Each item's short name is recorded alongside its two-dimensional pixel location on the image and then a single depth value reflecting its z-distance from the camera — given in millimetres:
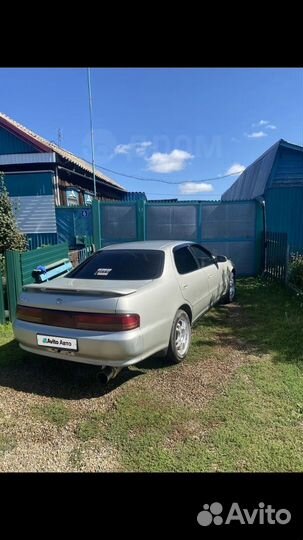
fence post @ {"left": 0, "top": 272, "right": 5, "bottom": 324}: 4910
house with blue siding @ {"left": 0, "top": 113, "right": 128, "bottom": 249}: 10836
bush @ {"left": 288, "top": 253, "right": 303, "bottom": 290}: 6465
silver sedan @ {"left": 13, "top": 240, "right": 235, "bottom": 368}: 2795
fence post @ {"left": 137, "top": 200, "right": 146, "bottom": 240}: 9172
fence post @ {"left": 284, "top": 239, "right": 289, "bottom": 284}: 7227
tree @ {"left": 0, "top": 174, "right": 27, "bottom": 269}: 6337
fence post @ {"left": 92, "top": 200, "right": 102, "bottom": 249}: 9258
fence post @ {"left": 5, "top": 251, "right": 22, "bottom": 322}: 4879
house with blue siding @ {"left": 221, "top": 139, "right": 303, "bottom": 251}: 9258
